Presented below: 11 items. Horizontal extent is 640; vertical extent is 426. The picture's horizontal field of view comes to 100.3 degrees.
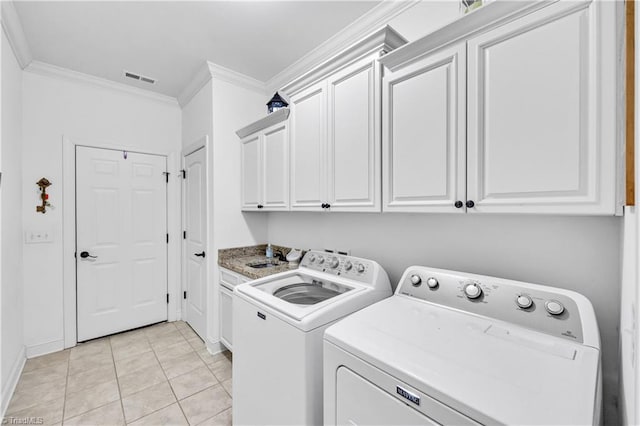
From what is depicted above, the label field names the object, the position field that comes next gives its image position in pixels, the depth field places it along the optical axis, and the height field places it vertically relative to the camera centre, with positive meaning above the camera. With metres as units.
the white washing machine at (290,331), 1.18 -0.60
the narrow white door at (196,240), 2.83 -0.33
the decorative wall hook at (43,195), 2.57 +0.16
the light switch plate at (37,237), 2.51 -0.24
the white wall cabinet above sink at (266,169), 2.25 +0.39
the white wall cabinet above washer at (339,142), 1.53 +0.46
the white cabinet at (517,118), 0.86 +0.37
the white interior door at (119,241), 2.85 -0.33
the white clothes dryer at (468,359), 0.71 -0.48
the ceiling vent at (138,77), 2.76 +1.43
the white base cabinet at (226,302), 2.42 -0.86
